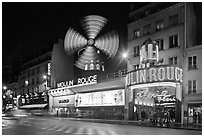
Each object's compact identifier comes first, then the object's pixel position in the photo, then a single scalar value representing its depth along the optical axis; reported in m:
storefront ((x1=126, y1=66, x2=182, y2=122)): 31.98
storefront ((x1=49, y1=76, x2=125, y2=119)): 42.41
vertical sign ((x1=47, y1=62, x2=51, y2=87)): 60.22
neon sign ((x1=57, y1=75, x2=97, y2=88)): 45.62
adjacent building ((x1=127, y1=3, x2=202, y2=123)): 32.12
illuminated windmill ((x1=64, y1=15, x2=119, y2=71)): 47.12
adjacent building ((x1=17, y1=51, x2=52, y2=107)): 65.69
